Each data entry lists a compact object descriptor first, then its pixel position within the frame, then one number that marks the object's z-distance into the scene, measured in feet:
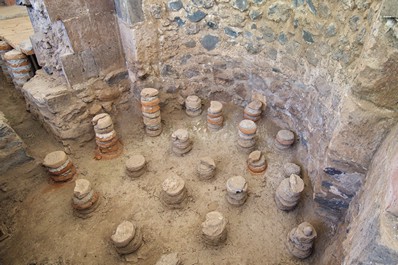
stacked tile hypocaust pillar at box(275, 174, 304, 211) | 8.85
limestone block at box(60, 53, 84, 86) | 10.48
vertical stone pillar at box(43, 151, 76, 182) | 9.94
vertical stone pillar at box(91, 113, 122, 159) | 10.89
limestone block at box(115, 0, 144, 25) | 9.95
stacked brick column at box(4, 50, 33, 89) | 13.66
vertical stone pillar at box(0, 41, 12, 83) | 15.29
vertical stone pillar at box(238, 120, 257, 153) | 10.52
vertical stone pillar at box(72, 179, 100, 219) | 9.30
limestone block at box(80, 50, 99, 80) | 10.80
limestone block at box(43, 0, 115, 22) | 9.61
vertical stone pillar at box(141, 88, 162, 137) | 11.21
